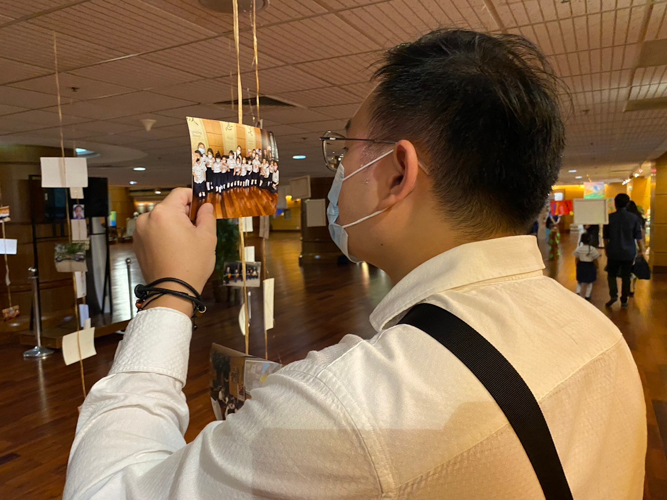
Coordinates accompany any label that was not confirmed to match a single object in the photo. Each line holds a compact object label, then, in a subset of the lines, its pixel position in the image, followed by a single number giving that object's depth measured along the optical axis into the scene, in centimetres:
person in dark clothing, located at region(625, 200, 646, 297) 723
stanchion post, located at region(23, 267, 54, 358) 525
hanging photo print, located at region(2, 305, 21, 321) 473
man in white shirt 49
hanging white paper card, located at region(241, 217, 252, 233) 183
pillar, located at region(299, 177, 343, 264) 1270
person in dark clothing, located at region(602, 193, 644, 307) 666
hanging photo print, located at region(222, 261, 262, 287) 203
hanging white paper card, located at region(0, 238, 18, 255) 448
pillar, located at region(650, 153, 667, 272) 1017
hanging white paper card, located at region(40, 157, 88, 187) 320
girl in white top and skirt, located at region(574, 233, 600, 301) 695
